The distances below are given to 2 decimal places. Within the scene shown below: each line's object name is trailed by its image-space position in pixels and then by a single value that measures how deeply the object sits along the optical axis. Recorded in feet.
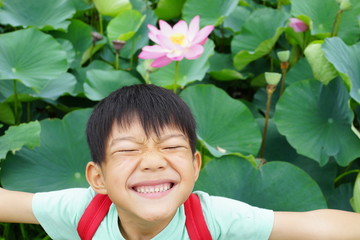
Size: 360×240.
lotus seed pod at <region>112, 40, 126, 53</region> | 5.65
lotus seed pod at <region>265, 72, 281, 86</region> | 4.70
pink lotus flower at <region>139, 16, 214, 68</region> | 4.68
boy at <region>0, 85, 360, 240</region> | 2.94
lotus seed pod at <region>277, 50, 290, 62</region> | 5.14
